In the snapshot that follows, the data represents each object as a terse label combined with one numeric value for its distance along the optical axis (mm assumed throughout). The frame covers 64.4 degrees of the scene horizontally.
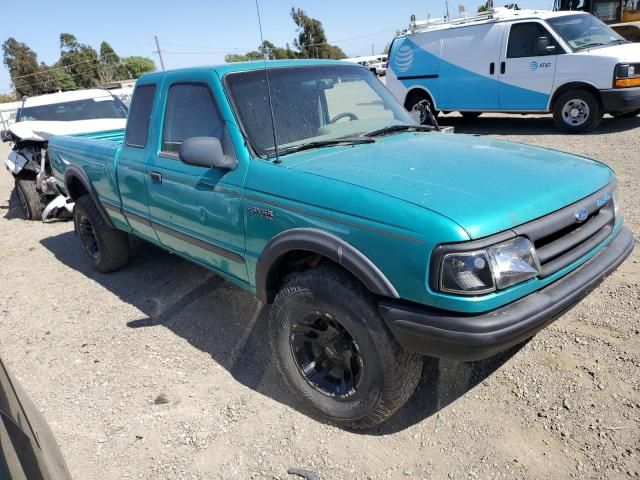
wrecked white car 7602
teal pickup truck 2135
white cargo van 8422
